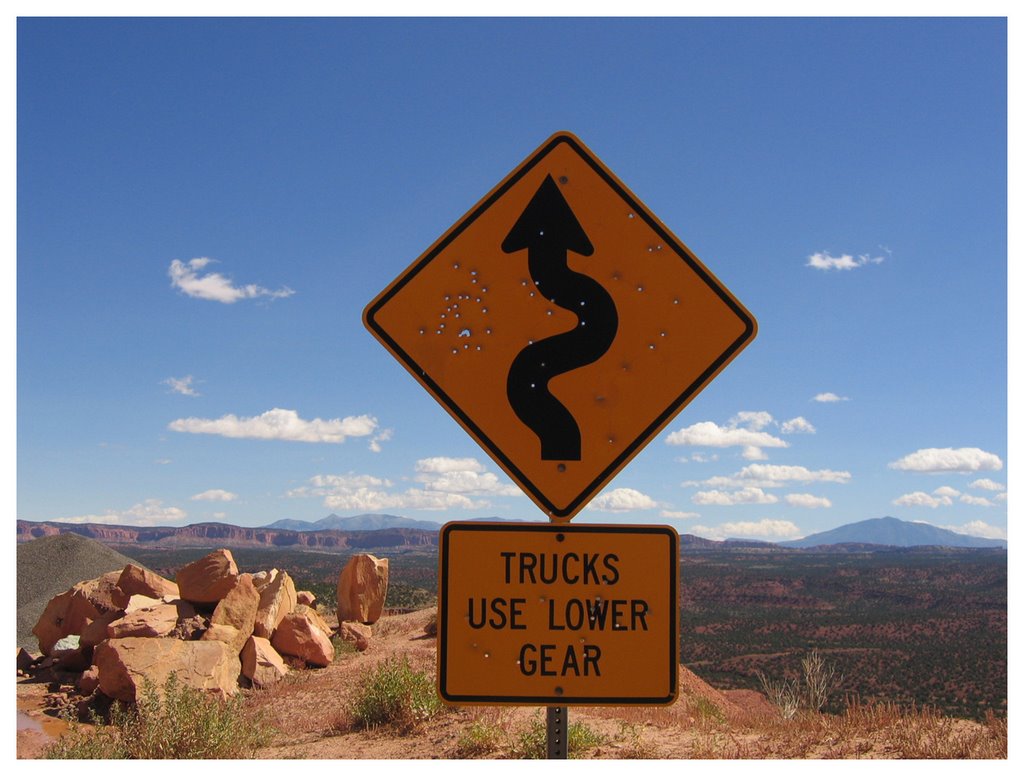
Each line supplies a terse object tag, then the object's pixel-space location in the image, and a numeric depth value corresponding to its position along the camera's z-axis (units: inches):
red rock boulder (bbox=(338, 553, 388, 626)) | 769.6
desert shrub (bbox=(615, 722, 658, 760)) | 261.4
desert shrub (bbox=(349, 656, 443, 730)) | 333.7
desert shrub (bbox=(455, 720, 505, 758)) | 275.6
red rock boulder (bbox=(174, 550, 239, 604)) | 574.2
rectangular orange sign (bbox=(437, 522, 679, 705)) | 100.7
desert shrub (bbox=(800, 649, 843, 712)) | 350.0
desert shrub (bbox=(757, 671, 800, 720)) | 353.7
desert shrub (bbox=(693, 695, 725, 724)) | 325.7
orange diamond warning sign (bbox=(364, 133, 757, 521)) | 104.7
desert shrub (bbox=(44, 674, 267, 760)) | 286.4
